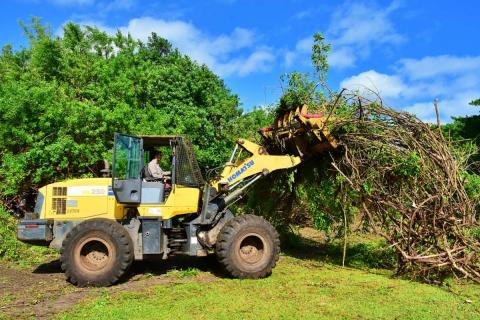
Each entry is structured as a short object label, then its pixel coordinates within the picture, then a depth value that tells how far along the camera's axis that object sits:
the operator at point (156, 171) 8.16
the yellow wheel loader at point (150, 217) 7.45
